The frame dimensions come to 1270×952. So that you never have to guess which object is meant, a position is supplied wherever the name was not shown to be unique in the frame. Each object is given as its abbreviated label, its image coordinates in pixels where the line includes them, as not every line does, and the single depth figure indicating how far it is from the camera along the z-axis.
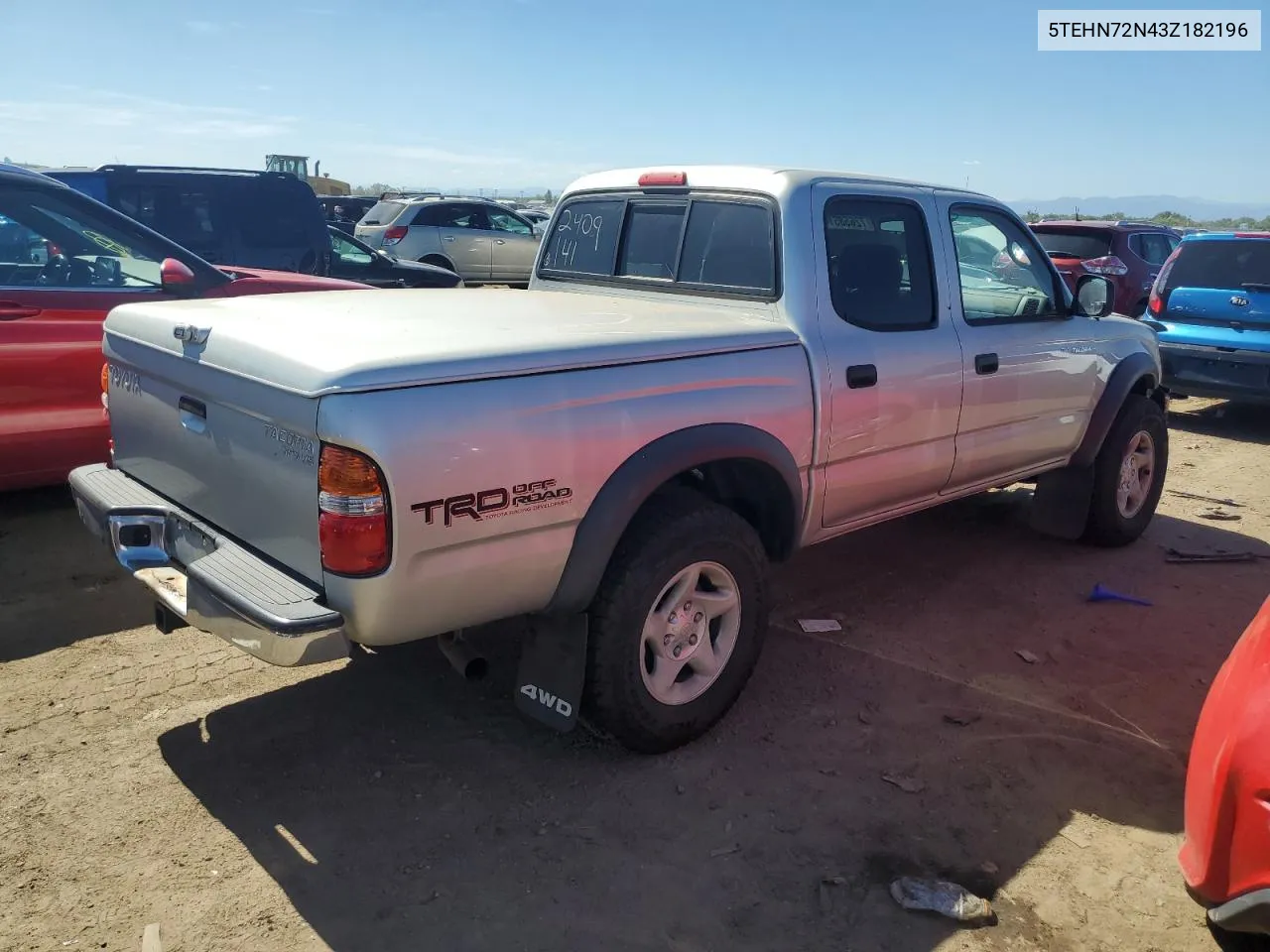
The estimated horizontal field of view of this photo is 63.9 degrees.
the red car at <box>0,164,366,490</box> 5.00
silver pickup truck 2.63
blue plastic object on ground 5.04
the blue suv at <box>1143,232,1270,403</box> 8.76
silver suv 16.39
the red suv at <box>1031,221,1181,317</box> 12.07
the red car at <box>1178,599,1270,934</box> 2.26
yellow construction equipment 27.97
